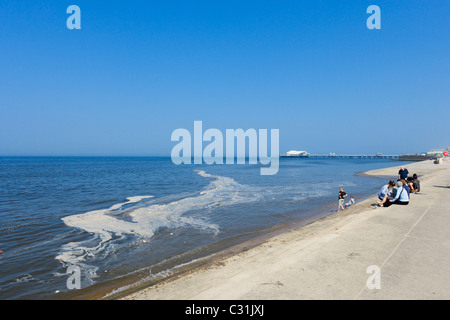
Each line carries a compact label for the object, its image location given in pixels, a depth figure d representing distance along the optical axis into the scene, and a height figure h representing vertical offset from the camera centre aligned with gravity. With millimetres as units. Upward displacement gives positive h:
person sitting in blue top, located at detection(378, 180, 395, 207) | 13994 -2277
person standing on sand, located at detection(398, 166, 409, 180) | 19141 -1585
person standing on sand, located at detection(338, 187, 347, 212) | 15492 -2715
